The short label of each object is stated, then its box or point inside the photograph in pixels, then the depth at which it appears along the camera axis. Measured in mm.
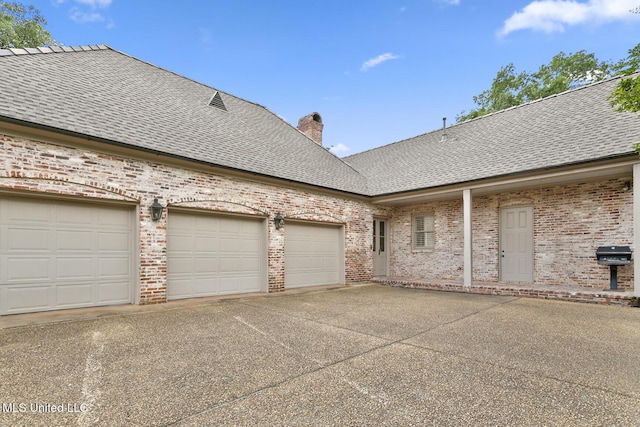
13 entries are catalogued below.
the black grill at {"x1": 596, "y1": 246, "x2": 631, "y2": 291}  7236
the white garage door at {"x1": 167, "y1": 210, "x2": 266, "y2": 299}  7270
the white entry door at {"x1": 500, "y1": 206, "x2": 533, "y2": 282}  9328
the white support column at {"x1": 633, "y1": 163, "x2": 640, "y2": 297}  6555
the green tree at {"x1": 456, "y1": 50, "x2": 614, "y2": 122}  18953
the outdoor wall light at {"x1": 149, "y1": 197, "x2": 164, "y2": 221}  6699
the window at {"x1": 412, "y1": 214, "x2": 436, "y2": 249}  11398
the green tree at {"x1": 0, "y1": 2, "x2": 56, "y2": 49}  14525
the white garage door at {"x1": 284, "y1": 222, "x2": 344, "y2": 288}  9383
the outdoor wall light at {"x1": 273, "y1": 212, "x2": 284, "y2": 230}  8789
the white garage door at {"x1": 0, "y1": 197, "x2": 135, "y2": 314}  5457
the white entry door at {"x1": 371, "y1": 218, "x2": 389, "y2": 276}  12016
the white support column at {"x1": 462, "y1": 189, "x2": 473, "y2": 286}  8938
